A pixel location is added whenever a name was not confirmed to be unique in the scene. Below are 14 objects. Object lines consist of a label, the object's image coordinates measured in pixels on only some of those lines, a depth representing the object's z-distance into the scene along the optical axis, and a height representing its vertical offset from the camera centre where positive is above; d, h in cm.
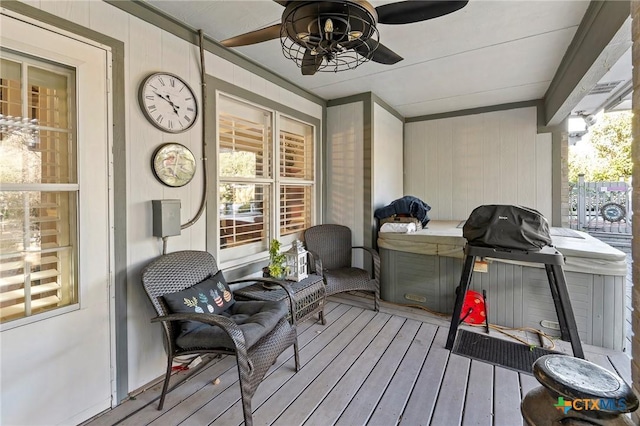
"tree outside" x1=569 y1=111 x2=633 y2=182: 1166 +238
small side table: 248 -75
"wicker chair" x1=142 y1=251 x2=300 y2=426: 164 -76
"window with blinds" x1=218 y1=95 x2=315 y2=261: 282 +35
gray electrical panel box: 209 -6
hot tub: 254 -76
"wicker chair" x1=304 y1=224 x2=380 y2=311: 323 -65
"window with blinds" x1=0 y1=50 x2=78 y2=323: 154 +12
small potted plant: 279 -54
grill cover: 233 -17
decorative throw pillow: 188 -62
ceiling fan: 138 +95
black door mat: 234 -123
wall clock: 208 +81
